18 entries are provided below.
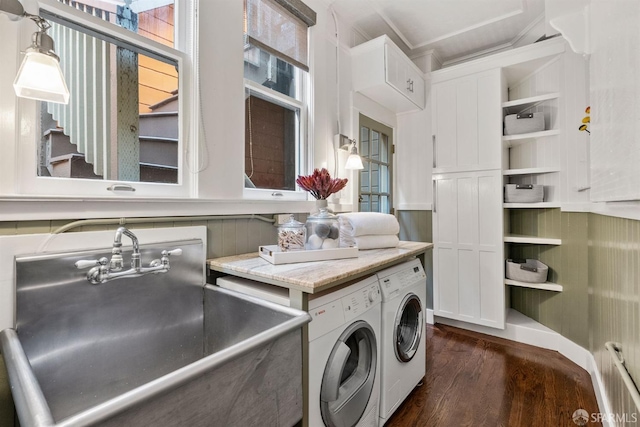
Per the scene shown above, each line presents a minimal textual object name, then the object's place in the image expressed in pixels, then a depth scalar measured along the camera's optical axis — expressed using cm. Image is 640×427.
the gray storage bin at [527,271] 244
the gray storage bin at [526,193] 249
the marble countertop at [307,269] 114
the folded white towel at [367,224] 186
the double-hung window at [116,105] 115
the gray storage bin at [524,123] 248
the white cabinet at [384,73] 243
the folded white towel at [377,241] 188
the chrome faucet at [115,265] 101
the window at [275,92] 188
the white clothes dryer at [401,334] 156
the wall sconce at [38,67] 82
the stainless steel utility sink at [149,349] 68
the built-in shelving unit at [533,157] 244
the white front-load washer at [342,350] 116
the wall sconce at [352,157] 232
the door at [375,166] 280
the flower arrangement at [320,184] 167
